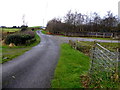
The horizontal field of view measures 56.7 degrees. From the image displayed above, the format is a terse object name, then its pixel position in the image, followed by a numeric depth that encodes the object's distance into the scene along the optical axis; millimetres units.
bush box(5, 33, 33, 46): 17031
